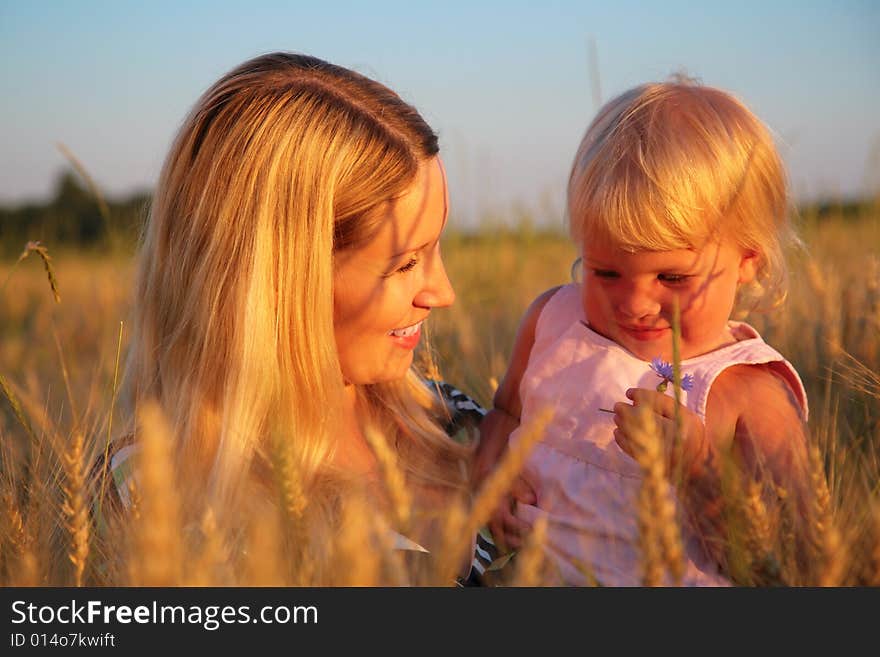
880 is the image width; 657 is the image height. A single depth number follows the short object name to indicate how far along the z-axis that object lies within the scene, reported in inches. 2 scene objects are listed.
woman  49.4
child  48.3
